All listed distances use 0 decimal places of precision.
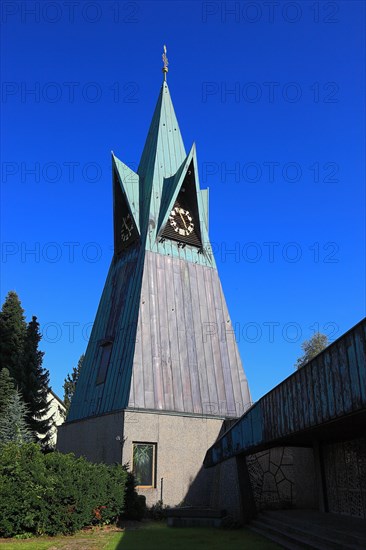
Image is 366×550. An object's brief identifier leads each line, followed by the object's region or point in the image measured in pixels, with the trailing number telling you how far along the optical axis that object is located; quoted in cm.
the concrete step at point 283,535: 920
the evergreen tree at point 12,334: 3131
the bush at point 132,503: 1377
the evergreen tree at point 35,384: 3048
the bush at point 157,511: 1522
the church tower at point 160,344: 1683
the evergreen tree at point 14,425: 2303
